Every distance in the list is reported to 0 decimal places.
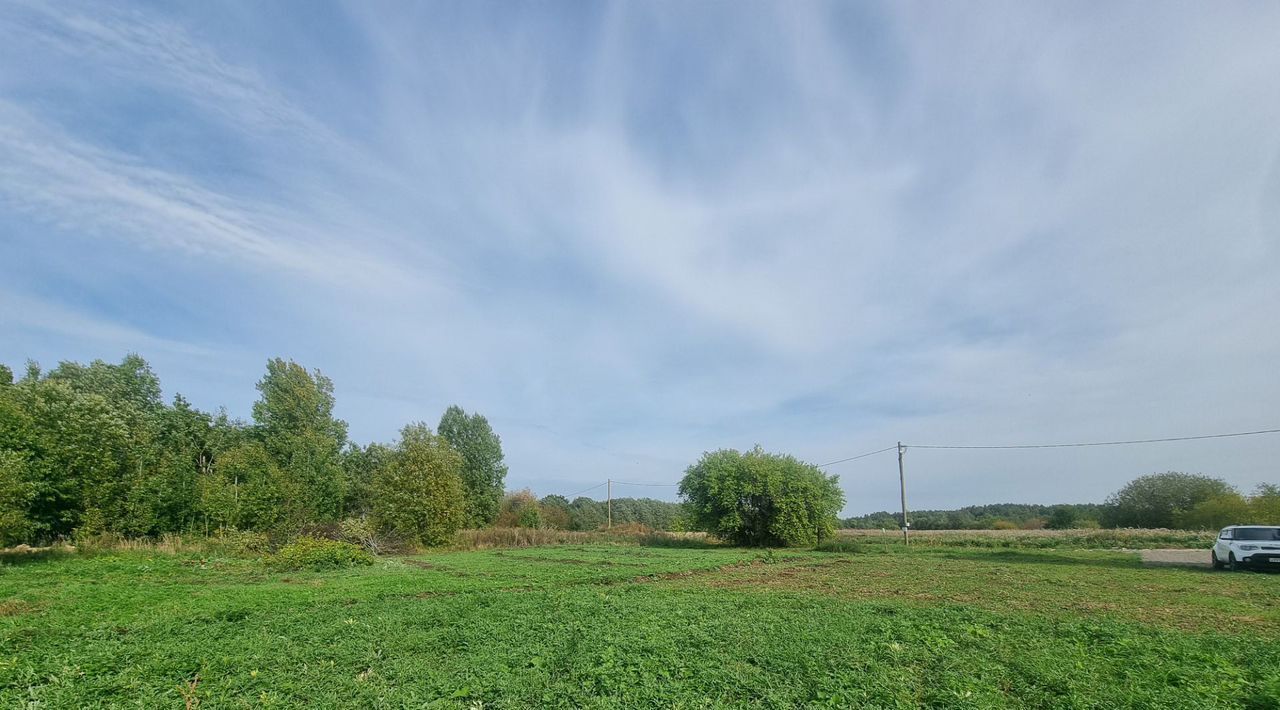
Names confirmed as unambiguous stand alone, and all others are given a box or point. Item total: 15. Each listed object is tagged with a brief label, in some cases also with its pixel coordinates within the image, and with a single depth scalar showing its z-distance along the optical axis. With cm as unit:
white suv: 2078
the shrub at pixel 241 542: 3039
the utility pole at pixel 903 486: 3988
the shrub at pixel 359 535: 3416
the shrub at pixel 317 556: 2512
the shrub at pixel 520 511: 5575
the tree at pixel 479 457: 5891
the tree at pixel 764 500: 4044
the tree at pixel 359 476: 5097
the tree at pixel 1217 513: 4827
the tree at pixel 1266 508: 4003
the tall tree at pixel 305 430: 4069
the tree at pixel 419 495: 3825
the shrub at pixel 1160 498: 5832
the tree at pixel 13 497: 2069
